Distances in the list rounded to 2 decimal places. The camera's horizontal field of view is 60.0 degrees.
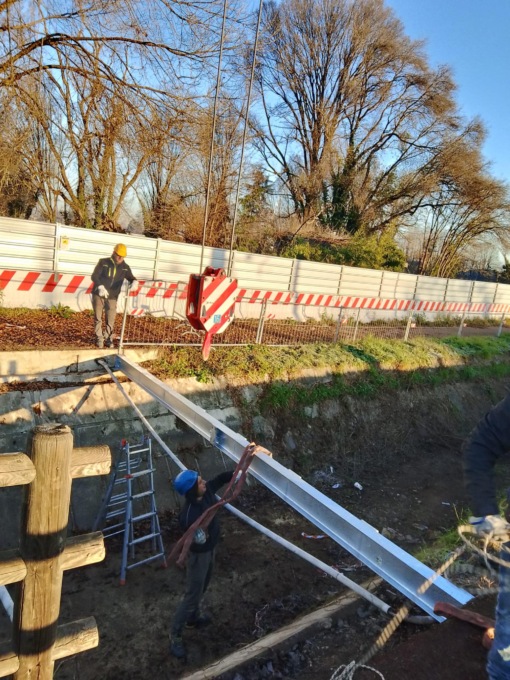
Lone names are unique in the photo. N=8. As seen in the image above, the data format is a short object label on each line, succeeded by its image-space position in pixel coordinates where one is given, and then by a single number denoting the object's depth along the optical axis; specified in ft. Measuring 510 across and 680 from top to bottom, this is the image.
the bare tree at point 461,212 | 78.79
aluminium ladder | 16.10
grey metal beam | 7.65
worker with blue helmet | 12.66
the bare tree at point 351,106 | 71.97
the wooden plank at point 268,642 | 11.17
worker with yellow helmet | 22.70
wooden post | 6.35
